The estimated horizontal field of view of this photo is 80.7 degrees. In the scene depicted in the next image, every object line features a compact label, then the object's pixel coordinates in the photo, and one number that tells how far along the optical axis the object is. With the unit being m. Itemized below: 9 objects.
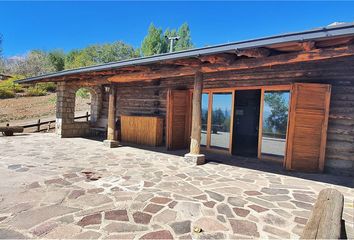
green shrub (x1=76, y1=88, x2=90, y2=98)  21.12
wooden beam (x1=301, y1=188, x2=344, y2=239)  1.51
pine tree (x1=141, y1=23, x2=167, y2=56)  26.33
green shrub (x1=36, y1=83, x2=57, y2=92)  22.90
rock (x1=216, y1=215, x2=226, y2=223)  2.62
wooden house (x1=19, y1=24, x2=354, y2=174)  4.15
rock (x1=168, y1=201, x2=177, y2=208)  2.96
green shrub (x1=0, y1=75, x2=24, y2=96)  19.82
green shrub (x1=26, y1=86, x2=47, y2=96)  21.16
